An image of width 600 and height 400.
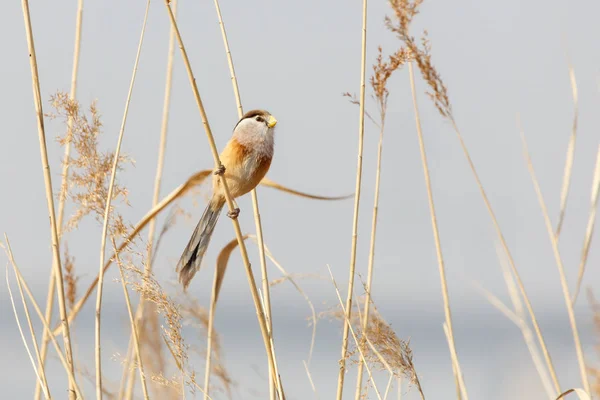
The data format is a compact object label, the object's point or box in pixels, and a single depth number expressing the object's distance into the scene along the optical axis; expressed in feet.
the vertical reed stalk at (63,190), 14.98
